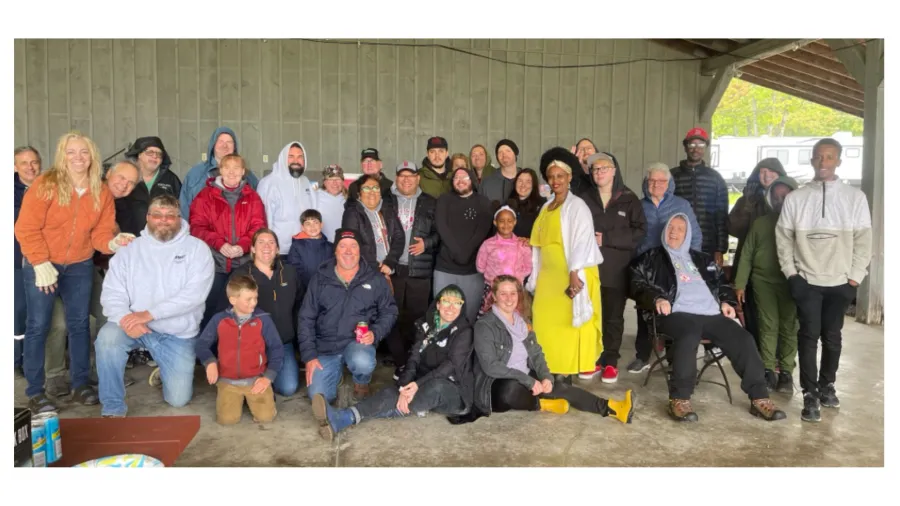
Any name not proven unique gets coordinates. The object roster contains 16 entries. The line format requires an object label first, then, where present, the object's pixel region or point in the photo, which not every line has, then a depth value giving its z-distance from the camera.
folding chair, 4.27
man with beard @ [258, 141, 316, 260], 4.66
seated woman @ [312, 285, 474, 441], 3.67
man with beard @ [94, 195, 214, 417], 3.75
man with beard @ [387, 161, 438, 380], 4.75
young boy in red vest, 3.67
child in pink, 4.34
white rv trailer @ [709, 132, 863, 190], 18.33
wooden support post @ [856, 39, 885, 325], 6.61
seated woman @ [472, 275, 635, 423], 3.78
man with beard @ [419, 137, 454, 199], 5.08
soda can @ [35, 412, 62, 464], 2.21
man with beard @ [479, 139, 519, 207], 5.20
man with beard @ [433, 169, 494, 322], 4.62
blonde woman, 3.74
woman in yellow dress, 4.20
